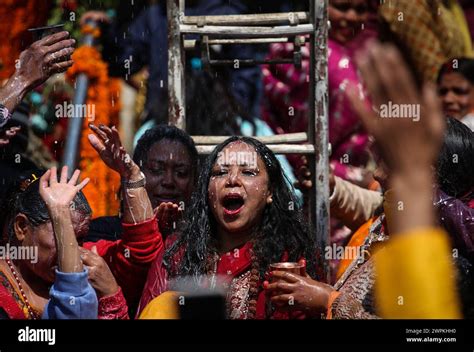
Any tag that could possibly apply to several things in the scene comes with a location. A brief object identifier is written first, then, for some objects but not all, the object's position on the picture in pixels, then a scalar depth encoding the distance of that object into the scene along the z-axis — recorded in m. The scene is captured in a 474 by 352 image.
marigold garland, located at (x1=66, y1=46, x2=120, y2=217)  5.61
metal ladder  4.34
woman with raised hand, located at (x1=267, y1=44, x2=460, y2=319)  1.67
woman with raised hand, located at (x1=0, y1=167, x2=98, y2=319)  3.17
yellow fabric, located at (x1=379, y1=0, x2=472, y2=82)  5.95
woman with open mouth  3.67
